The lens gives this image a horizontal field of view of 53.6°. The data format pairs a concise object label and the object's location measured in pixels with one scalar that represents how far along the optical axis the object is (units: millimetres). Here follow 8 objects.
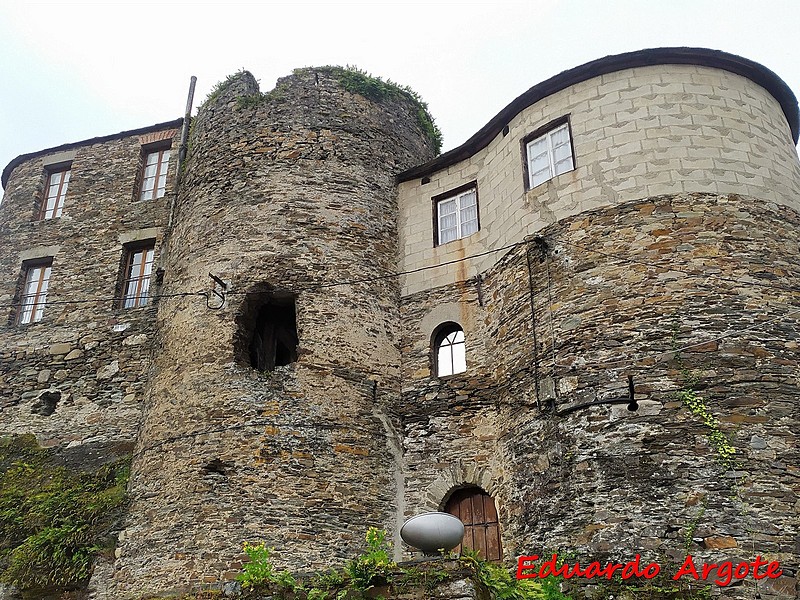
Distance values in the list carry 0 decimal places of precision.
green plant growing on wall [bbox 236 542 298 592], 8430
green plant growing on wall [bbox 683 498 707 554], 9352
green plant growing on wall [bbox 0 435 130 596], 12789
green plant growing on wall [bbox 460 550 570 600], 8064
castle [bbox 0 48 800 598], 10133
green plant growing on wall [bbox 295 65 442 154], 16219
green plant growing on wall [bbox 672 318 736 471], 9695
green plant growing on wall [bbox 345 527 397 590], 8016
